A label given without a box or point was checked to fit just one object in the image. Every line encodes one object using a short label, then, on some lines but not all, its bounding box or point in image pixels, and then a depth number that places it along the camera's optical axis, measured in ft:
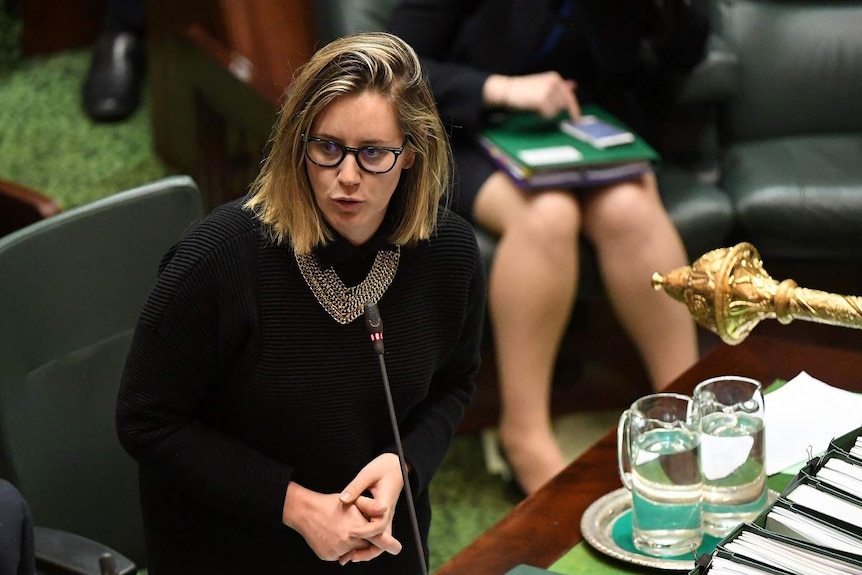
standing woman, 22.03
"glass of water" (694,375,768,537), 22.26
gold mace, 21.50
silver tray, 22.07
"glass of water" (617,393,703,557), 22.16
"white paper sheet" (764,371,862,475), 22.88
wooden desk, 22.20
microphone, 21.52
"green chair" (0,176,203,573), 23.08
